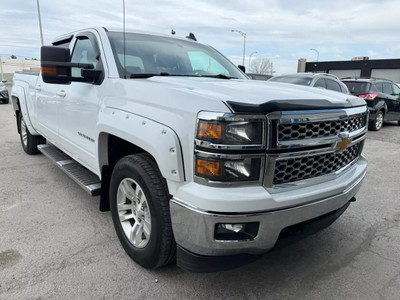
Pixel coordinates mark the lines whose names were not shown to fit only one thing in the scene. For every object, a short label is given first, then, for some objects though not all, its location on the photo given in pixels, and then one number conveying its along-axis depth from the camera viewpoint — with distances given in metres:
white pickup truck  1.83
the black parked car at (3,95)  15.83
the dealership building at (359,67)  42.88
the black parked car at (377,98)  10.20
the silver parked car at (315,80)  8.79
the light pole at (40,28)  24.43
